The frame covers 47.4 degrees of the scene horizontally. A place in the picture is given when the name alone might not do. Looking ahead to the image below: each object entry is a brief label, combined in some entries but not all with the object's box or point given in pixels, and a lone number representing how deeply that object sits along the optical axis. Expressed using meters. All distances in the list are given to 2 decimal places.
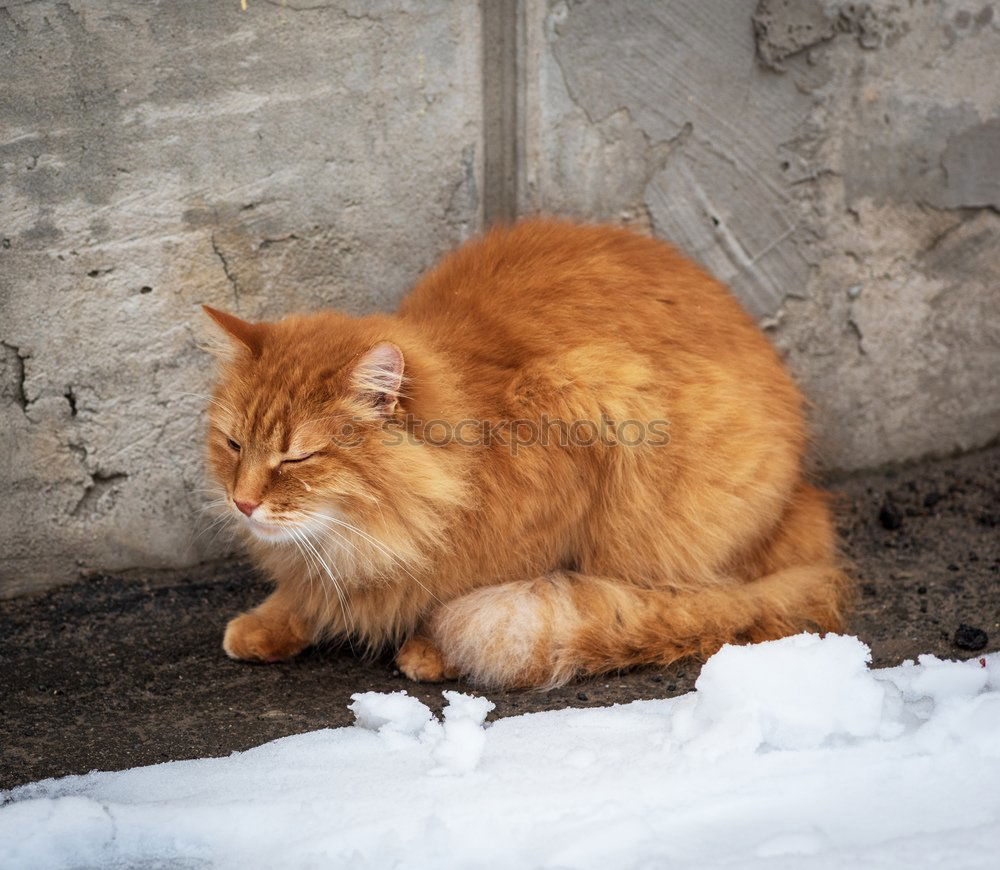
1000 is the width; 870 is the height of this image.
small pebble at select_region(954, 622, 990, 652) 3.13
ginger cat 2.87
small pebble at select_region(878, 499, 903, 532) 3.97
